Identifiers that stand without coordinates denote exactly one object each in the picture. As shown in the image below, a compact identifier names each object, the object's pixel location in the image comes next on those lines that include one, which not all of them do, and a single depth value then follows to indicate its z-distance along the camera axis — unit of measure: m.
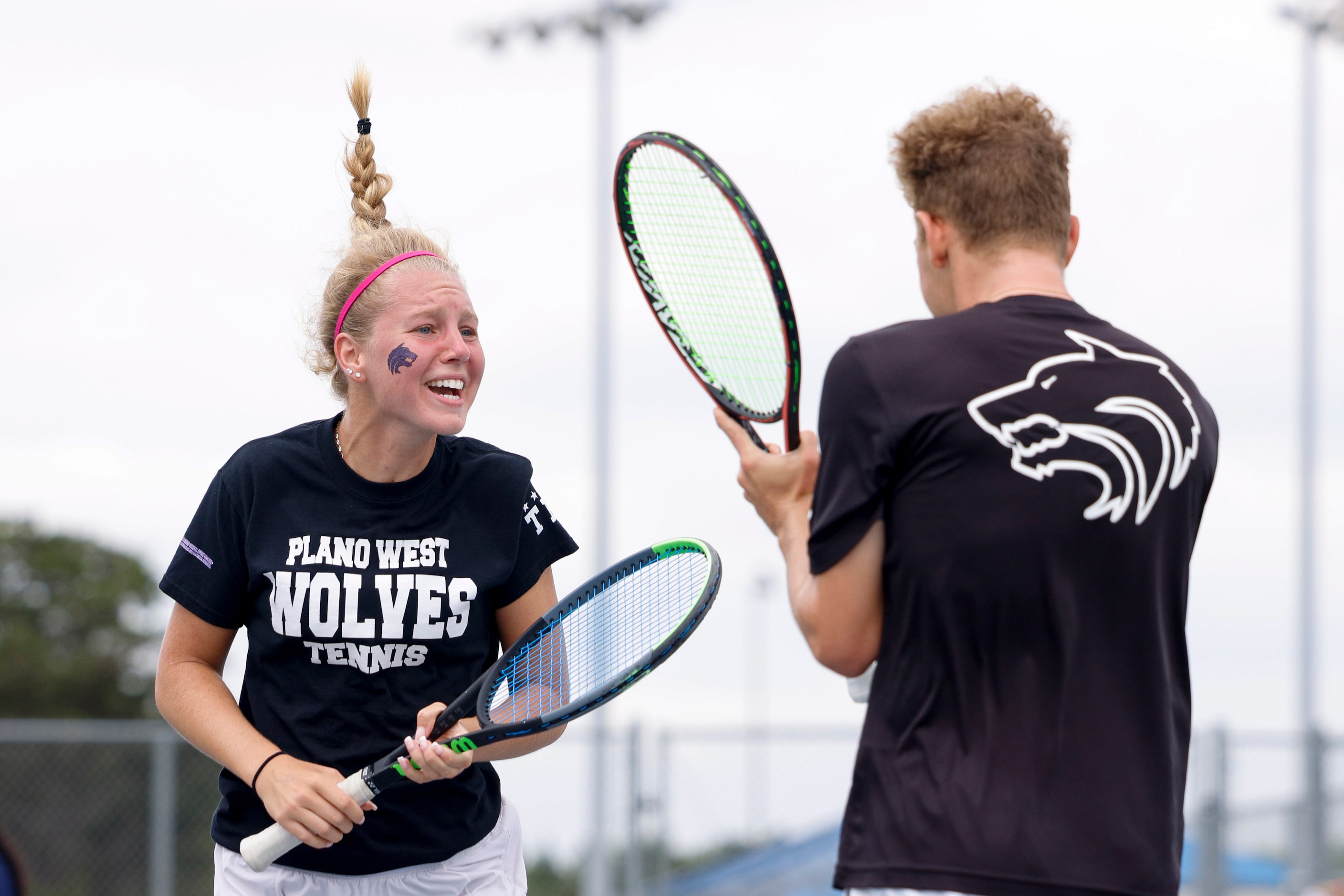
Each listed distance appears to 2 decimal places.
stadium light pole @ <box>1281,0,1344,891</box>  30.17
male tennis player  4.37
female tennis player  6.10
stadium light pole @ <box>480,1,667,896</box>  27.45
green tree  52.66
